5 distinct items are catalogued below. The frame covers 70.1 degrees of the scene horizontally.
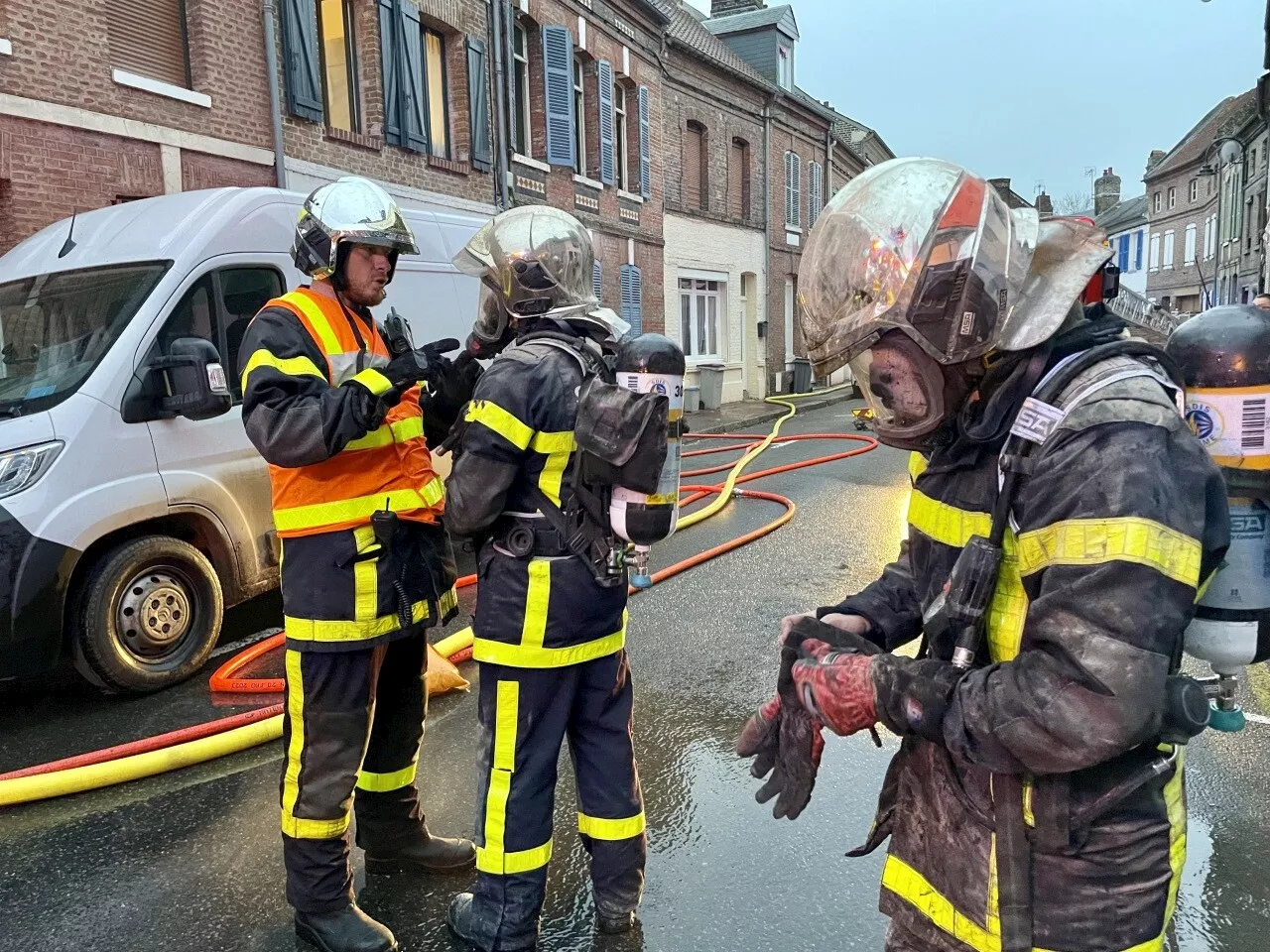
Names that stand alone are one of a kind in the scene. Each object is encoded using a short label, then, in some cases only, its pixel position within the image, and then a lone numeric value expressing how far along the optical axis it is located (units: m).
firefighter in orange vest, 2.49
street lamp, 15.89
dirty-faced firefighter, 1.17
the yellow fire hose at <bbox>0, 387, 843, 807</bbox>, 3.41
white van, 4.02
